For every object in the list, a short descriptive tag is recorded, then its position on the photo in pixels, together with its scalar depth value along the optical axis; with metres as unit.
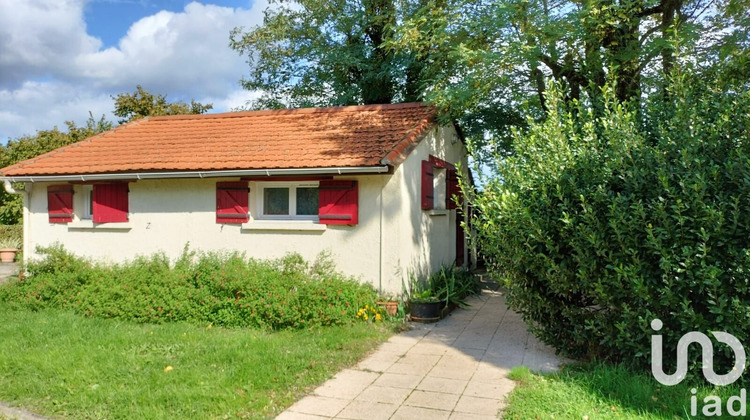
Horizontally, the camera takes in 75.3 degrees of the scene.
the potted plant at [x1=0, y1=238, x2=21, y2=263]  17.73
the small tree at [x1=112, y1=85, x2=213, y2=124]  22.22
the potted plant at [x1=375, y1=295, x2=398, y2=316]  7.90
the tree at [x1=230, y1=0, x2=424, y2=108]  16.19
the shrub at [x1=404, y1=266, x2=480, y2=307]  8.23
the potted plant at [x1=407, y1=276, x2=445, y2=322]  7.87
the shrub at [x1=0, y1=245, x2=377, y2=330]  7.35
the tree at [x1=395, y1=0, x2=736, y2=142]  8.08
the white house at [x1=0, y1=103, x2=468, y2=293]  8.20
